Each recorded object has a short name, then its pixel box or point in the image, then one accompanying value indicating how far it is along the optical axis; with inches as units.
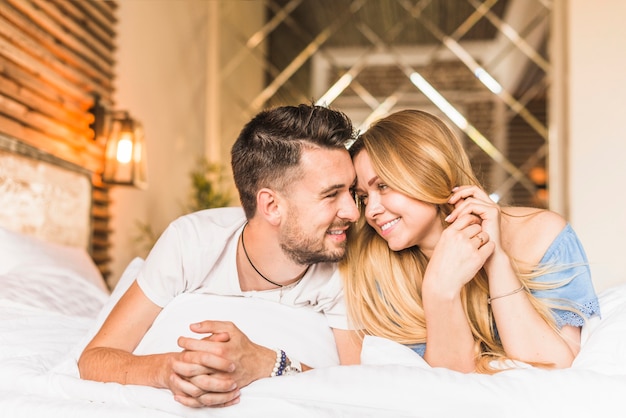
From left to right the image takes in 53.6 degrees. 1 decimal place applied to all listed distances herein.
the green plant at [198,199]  129.5
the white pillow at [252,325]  54.1
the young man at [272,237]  58.1
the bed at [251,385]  39.2
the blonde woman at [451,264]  54.7
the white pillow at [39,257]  69.4
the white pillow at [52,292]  62.8
